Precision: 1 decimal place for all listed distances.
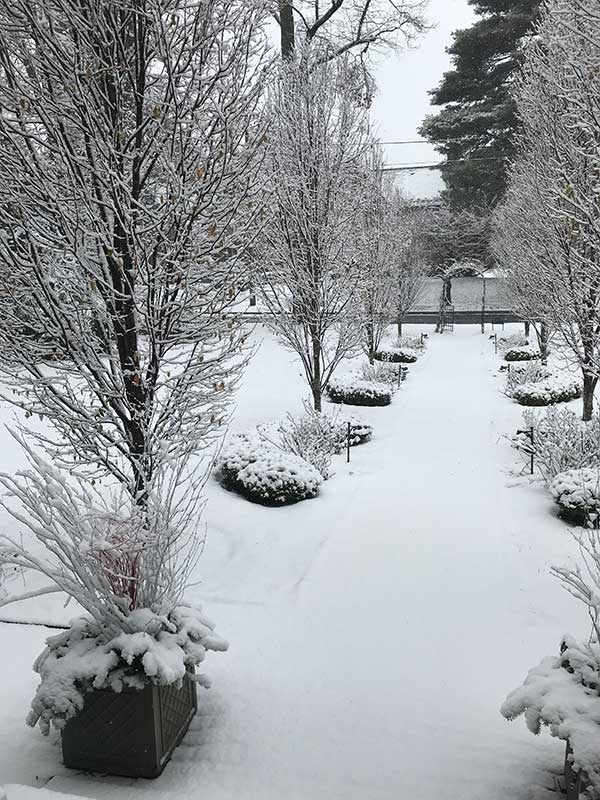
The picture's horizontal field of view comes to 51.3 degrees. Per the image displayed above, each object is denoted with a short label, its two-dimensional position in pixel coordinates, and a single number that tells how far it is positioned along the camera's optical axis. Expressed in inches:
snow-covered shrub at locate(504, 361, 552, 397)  554.9
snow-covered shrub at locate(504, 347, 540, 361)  706.2
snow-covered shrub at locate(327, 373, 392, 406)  506.3
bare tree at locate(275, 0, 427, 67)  676.7
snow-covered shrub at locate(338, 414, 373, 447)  393.4
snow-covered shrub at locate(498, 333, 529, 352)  794.2
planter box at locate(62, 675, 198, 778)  119.5
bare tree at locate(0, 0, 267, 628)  136.1
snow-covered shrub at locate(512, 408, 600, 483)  301.6
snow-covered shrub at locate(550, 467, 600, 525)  256.4
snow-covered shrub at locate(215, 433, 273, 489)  301.9
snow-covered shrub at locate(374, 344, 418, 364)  706.2
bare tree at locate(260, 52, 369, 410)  380.8
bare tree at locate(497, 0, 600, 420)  317.2
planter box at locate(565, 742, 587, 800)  102.8
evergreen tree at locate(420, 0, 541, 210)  928.3
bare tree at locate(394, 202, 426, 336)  764.5
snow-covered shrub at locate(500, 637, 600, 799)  99.7
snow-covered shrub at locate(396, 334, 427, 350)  812.6
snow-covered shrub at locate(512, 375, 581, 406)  505.7
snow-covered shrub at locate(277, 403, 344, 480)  328.5
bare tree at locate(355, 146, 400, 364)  518.0
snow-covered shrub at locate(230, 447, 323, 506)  282.8
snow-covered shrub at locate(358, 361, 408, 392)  569.9
